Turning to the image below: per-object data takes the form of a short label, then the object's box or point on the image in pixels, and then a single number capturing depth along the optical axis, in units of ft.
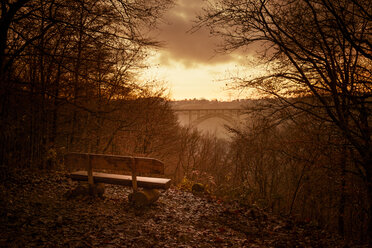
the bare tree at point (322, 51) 14.73
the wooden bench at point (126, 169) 15.47
